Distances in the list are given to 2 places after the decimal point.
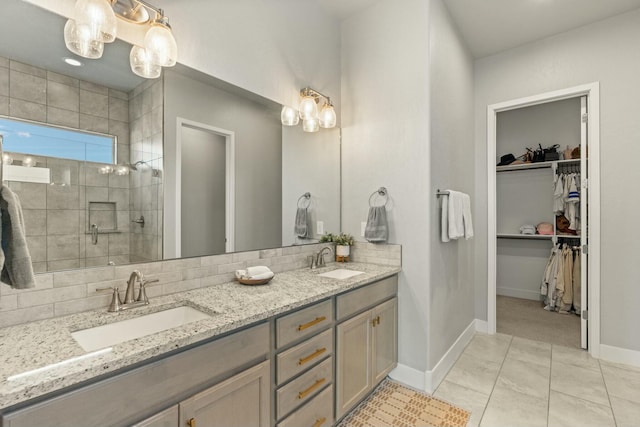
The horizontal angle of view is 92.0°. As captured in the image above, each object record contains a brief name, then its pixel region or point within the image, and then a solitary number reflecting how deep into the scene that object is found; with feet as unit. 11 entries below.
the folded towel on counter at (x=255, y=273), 5.74
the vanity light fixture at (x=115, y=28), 3.98
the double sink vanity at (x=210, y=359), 2.73
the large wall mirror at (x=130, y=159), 3.89
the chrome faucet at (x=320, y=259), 7.79
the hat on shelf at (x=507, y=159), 14.21
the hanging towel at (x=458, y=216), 7.70
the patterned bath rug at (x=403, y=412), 6.14
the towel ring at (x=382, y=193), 7.97
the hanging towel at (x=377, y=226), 7.72
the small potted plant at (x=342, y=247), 8.31
